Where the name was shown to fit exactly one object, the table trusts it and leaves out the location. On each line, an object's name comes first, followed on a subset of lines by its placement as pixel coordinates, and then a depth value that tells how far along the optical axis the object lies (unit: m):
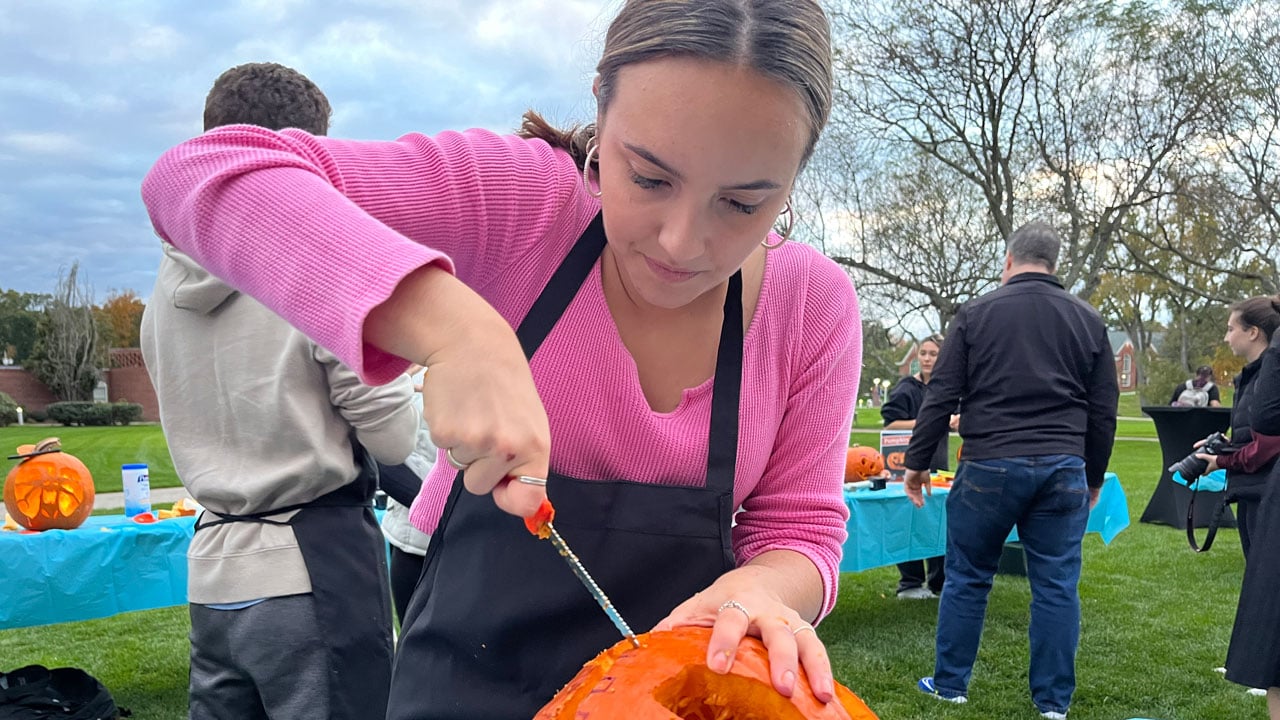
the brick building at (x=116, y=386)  38.38
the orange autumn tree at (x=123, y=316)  49.09
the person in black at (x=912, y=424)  8.08
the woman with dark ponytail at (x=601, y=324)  0.91
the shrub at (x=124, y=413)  34.00
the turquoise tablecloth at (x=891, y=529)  6.27
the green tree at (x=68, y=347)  38.22
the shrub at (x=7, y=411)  29.88
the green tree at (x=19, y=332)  40.69
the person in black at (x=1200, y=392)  15.88
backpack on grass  4.13
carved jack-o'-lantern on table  4.75
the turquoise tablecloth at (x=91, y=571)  4.40
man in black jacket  5.18
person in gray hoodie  2.49
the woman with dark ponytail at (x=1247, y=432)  5.89
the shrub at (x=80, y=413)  33.47
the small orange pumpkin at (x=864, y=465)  7.58
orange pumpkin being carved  1.04
